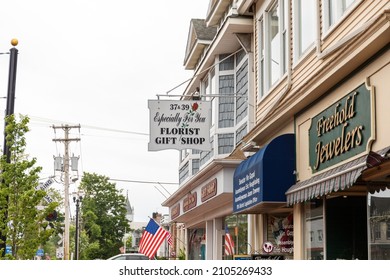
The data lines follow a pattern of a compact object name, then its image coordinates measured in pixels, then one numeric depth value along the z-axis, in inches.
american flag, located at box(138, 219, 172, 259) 976.3
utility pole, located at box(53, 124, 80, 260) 2362.7
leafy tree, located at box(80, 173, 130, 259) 3346.5
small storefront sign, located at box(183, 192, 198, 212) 1207.2
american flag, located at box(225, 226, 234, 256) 1000.9
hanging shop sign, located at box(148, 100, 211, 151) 748.0
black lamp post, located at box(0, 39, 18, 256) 668.7
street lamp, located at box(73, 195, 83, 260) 2618.6
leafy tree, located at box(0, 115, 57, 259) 695.1
